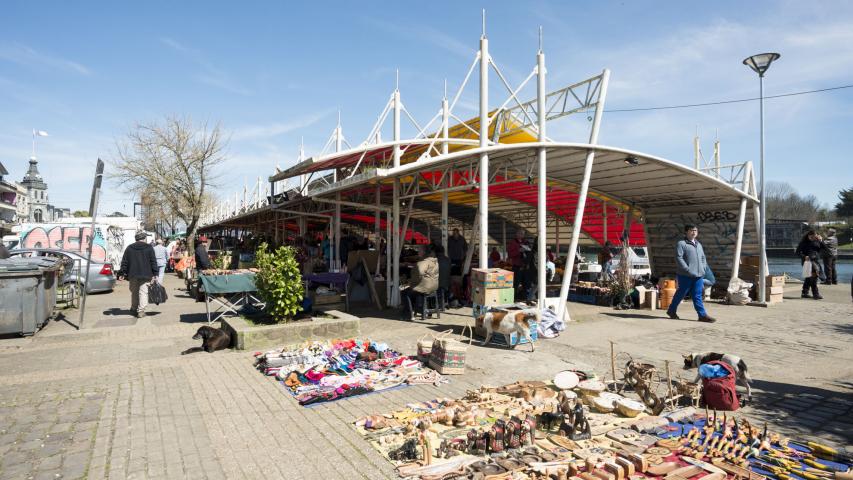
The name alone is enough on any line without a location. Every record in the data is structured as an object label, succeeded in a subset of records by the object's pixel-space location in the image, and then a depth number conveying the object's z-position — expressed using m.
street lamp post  11.80
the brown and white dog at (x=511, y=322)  7.03
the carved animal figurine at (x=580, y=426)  3.98
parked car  14.00
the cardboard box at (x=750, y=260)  13.87
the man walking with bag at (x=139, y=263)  9.96
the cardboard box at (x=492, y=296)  8.20
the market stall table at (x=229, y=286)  8.63
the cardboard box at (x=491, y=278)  8.17
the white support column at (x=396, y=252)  11.39
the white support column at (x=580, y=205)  9.01
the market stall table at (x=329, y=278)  9.94
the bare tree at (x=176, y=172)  25.44
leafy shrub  7.66
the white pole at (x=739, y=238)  13.15
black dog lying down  7.13
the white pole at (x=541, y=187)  8.85
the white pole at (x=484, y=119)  8.91
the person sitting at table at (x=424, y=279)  9.34
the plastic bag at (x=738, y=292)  12.69
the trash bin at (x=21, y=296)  7.94
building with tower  88.00
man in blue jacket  9.69
